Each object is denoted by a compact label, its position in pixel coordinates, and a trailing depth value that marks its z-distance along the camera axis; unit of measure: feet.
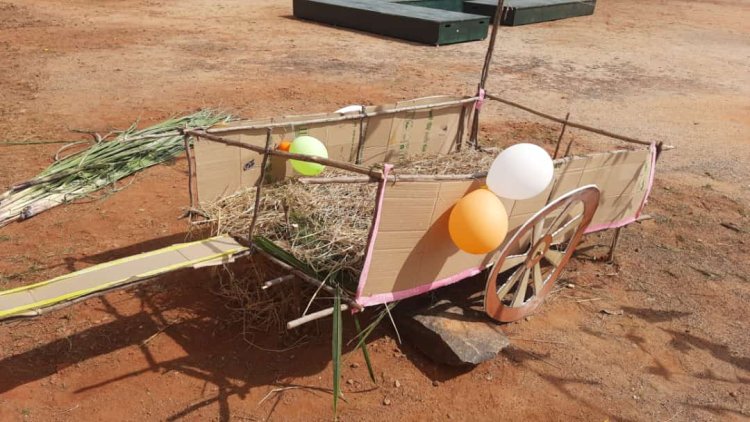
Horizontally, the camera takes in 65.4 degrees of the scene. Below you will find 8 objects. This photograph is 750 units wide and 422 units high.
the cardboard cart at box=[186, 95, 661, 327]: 10.30
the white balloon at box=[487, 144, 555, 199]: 10.84
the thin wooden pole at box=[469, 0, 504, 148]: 16.98
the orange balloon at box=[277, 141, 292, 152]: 13.93
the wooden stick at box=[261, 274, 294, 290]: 10.62
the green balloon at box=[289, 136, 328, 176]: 13.79
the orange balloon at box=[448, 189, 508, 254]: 10.43
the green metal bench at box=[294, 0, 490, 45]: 41.19
